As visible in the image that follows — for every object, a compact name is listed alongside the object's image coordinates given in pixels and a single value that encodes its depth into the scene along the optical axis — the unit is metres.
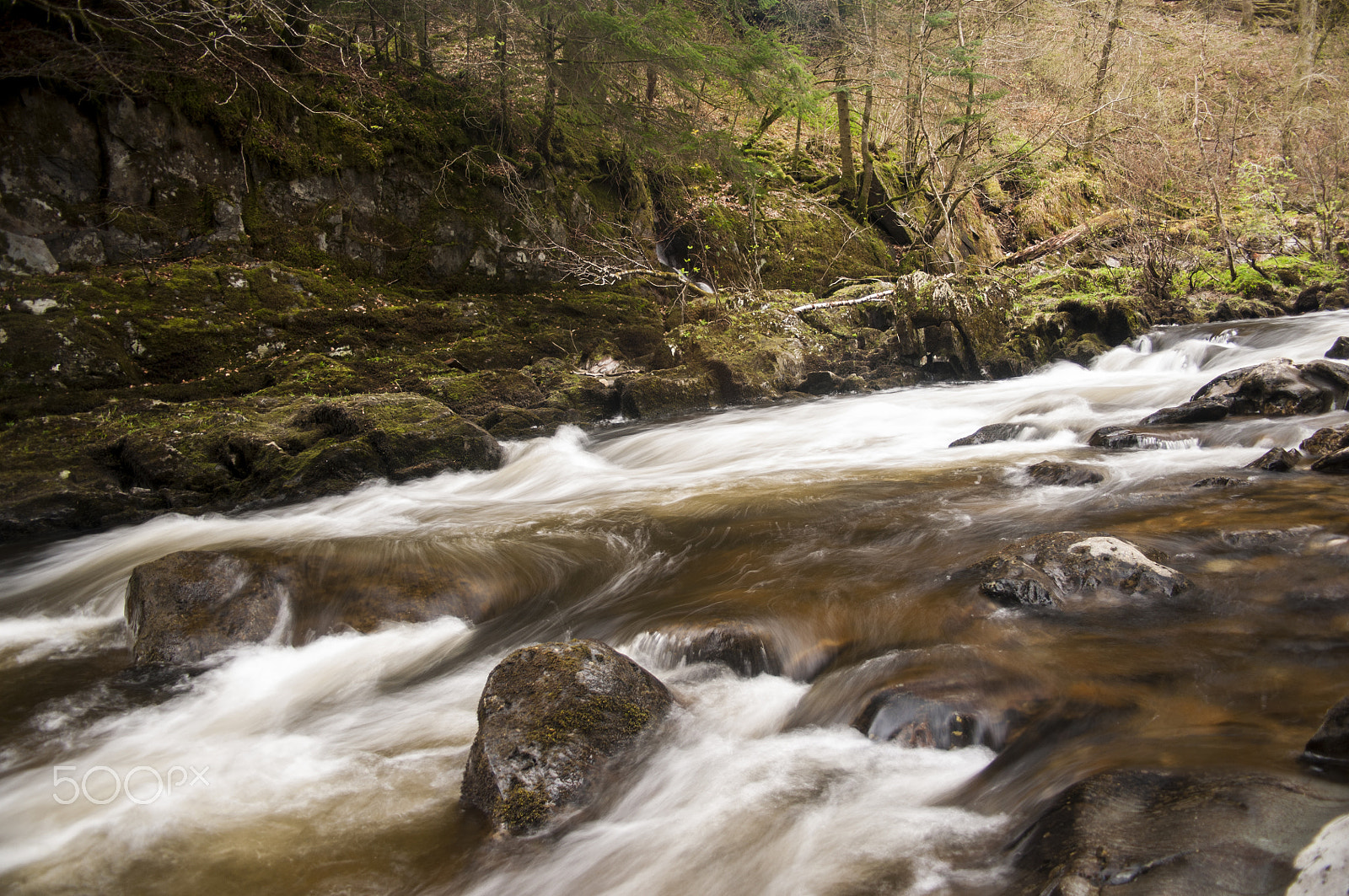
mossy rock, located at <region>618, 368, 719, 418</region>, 10.55
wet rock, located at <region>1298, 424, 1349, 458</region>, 4.93
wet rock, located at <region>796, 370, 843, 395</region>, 11.53
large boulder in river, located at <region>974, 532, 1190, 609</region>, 3.50
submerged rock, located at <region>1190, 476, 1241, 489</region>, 4.86
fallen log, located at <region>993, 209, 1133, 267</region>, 15.61
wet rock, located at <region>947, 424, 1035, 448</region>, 7.80
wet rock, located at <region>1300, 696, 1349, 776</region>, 1.97
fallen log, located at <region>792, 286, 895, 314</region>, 12.19
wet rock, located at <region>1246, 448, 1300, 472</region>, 4.97
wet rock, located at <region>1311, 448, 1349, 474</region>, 4.70
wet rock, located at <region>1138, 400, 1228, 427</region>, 6.86
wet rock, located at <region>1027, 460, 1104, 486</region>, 5.55
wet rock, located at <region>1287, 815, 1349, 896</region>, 1.42
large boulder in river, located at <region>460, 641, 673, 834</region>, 2.63
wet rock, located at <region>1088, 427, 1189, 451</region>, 6.36
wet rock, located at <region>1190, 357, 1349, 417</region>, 6.50
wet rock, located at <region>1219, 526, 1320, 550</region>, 3.72
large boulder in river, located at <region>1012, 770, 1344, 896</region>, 1.70
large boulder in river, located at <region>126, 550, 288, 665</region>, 4.11
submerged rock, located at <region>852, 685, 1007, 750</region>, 2.72
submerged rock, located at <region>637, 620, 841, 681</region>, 3.53
